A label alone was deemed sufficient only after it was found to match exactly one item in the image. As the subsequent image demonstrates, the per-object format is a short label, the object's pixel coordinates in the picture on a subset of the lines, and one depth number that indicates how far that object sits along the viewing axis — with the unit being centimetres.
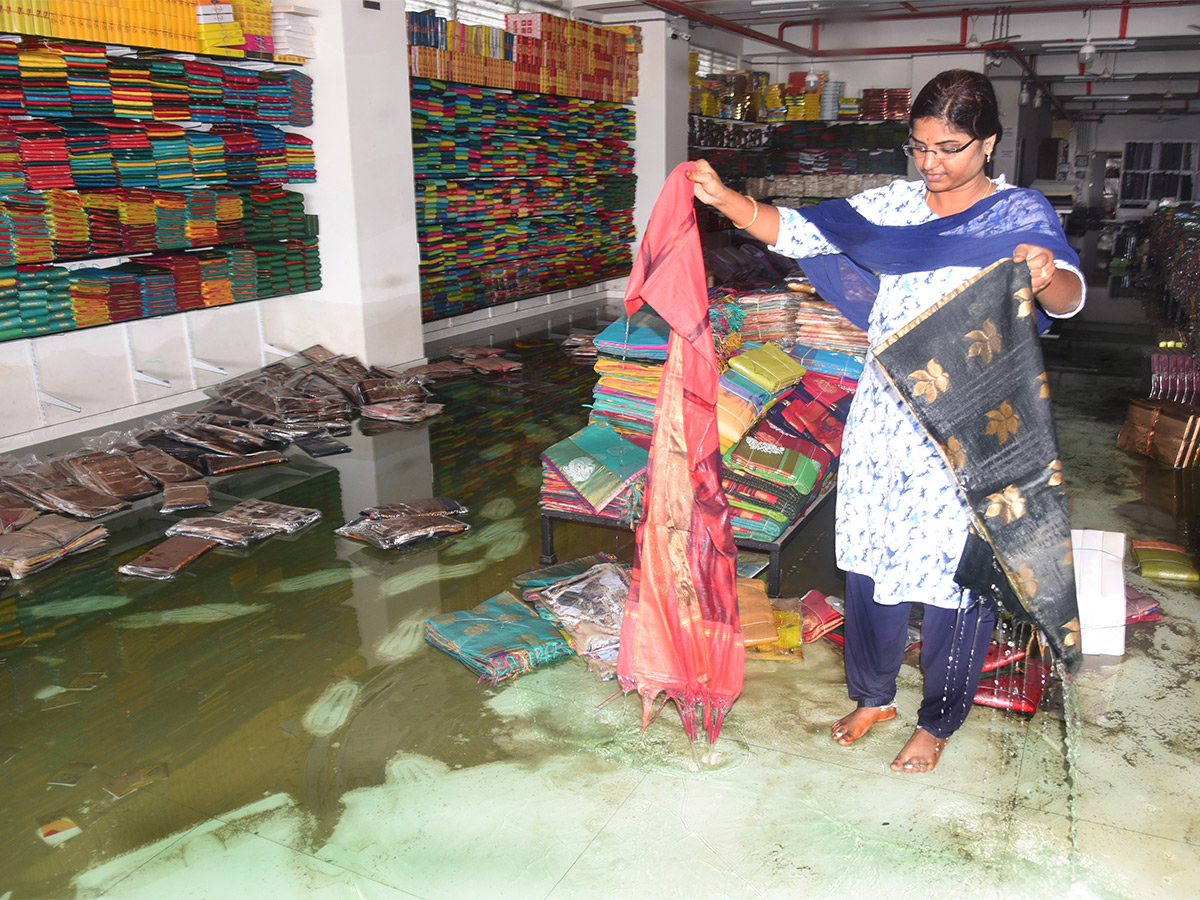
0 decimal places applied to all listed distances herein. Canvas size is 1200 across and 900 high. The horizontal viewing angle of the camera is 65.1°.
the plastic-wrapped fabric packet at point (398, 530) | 431
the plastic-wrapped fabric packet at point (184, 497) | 480
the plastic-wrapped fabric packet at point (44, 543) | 405
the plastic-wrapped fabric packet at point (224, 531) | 434
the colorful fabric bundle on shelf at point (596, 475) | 385
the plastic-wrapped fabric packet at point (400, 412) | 649
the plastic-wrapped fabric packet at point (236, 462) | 537
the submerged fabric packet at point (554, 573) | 379
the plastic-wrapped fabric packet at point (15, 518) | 431
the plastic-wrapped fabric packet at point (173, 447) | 543
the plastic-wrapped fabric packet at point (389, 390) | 687
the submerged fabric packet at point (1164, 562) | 398
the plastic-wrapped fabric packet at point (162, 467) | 509
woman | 222
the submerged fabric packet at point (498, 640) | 318
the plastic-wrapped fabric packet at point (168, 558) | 402
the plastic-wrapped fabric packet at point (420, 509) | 452
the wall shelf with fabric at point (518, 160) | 890
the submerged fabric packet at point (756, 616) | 327
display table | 371
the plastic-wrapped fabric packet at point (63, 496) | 464
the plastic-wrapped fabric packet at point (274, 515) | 451
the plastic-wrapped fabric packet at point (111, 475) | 492
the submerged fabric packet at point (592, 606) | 327
